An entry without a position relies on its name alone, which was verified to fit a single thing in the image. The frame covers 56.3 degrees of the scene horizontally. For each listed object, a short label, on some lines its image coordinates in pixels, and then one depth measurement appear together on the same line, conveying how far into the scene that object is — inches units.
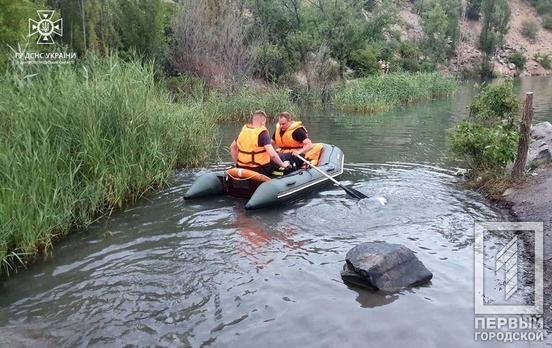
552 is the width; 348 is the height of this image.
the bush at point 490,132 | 285.1
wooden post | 276.7
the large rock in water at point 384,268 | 174.2
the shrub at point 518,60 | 1698.7
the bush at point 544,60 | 1806.1
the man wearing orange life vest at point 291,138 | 324.5
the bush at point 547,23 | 2198.6
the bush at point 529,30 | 2074.3
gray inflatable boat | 262.2
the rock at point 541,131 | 365.0
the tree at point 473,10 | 1937.7
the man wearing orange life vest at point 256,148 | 276.2
